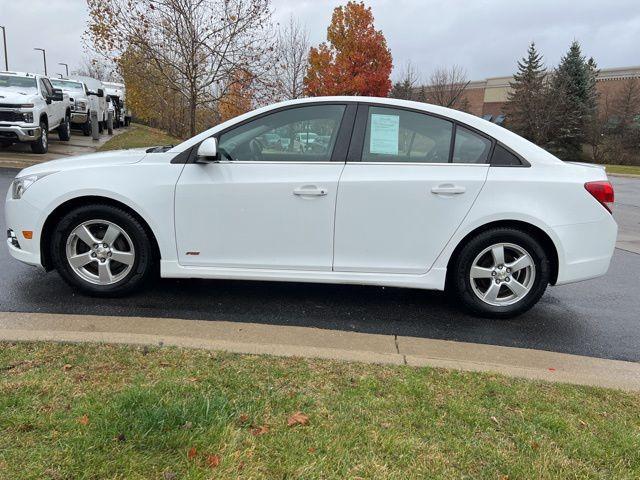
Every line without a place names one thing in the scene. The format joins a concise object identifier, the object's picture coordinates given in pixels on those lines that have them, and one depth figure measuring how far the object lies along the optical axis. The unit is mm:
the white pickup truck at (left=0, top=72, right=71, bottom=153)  12430
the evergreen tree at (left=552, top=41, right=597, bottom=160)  40500
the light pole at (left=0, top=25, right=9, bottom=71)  47469
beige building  55069
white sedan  3986
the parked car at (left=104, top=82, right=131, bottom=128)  28656
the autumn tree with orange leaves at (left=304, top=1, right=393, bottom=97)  29375
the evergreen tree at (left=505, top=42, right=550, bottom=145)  41281
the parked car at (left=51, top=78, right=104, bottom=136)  19688
